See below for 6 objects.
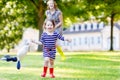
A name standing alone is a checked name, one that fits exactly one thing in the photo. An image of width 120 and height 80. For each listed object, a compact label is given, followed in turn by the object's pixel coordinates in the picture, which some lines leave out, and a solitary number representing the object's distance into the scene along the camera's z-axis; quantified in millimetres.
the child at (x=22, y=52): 10406
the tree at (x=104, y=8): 42281
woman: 11938
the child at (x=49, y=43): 10266
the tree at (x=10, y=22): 44000
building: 98188
